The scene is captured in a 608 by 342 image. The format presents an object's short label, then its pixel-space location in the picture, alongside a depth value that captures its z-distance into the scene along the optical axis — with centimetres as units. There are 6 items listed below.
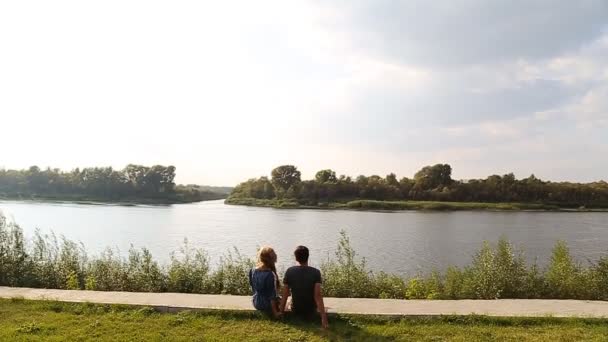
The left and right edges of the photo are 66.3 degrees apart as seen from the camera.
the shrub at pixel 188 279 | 1038
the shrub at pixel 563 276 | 995
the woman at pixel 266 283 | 720
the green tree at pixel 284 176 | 10794
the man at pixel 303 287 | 698
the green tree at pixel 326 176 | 10500
